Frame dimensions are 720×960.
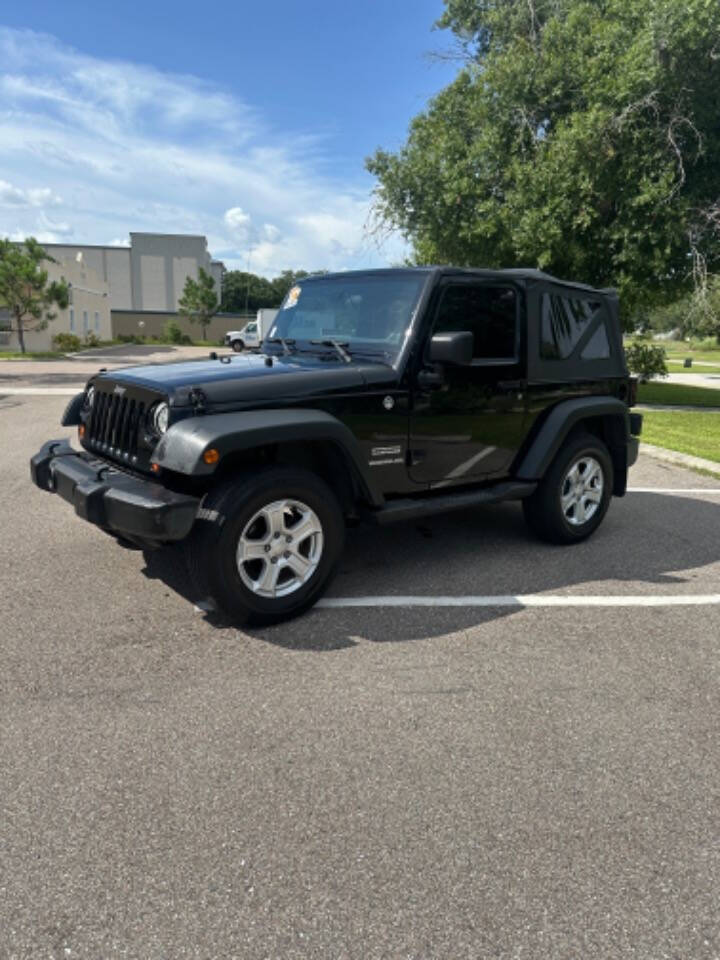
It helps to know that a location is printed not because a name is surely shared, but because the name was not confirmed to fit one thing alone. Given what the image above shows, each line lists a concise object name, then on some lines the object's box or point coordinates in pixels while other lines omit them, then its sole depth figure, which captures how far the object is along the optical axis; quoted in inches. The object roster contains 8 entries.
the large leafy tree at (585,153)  506.9
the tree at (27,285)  1197.7
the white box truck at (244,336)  1856.5
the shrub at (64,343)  1542.8
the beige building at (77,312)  1497.3
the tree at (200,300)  2399.1
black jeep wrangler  139.9
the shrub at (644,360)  813.9
